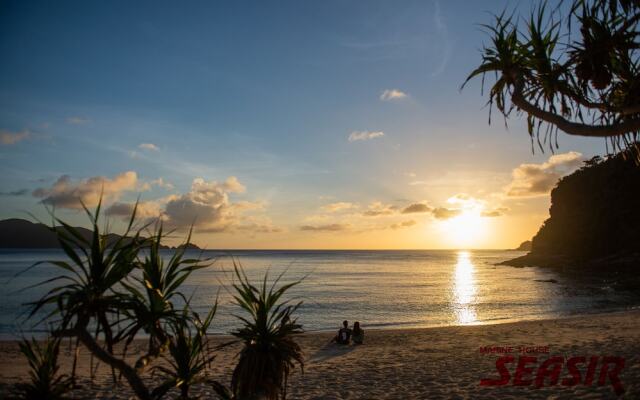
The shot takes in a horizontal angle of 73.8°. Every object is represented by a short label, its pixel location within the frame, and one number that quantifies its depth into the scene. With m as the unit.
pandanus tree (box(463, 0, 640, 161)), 5.40
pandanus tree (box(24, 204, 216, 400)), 3.71
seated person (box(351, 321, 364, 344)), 16.86
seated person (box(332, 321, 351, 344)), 16.66
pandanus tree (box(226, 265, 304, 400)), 5.21
